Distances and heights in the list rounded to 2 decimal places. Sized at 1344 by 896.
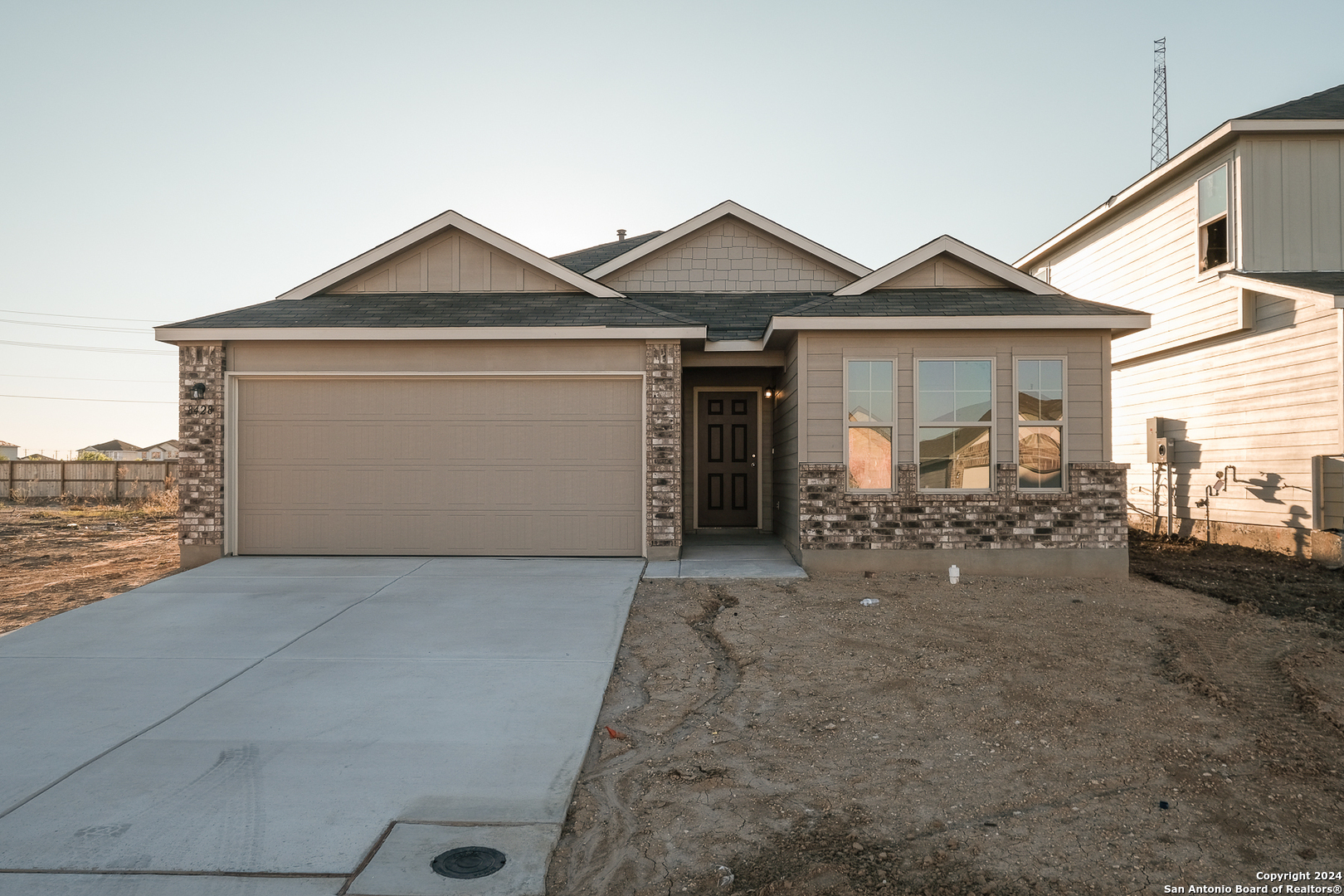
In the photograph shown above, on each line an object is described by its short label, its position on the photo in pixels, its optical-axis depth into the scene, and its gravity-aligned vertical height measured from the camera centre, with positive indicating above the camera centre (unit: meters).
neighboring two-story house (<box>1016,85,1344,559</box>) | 9.79 +1.96
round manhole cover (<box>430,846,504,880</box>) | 2.64 -1.53
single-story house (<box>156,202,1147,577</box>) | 8.52 +0.53
